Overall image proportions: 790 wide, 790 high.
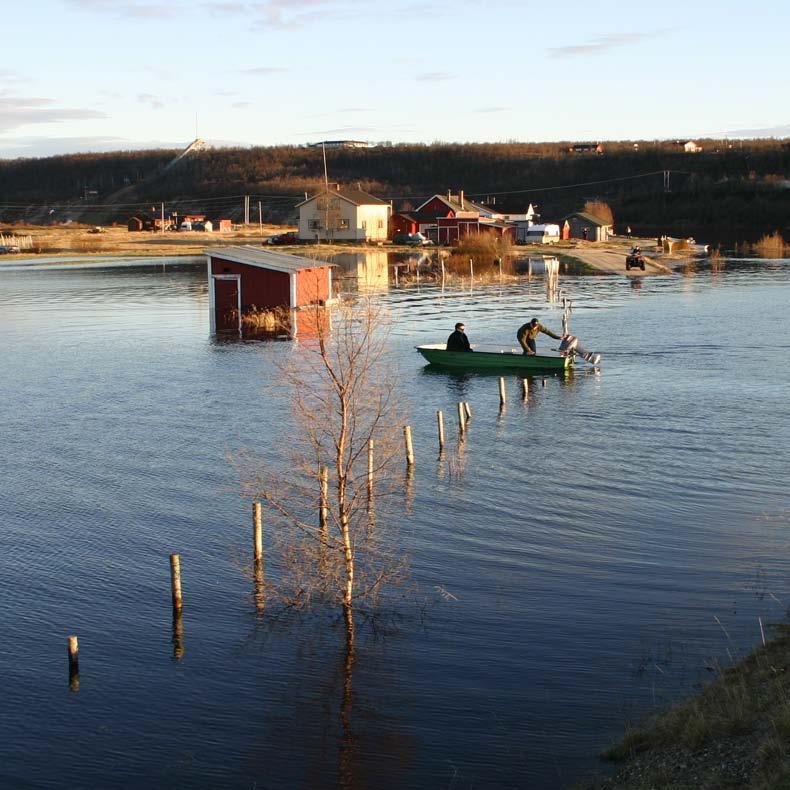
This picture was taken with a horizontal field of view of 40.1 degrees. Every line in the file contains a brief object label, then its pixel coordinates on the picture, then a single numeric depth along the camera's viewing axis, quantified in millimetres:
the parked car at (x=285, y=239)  113438
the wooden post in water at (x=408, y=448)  24758
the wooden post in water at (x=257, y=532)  17906
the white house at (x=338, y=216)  116938
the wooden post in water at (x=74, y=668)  14441
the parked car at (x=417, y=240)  115875
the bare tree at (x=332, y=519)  16547
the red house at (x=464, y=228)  116438
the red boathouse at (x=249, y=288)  51844
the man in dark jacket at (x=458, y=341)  37969
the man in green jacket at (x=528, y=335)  37719
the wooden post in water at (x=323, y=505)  17000
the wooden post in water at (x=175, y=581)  16141
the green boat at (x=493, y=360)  37562
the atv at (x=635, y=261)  88625
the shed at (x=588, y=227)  121500
